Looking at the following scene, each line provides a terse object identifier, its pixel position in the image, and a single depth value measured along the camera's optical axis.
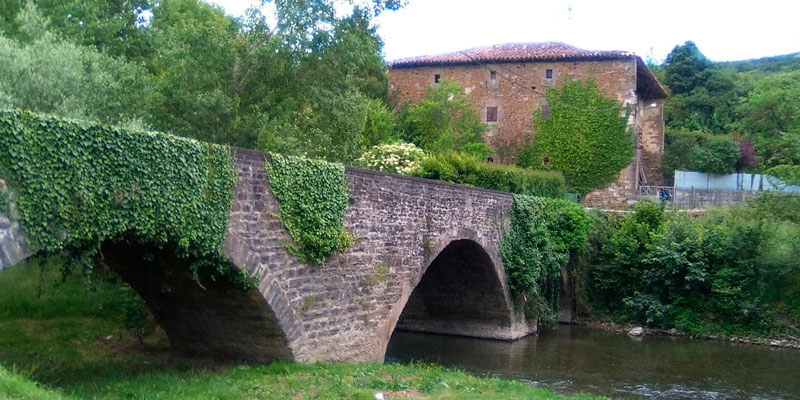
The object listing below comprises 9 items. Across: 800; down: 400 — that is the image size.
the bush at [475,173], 22.27
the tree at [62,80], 12.37
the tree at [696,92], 42.69
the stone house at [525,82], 30.80
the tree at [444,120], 31.05
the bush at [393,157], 23.48
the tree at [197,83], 16.14
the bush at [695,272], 21.50
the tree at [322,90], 17.17
